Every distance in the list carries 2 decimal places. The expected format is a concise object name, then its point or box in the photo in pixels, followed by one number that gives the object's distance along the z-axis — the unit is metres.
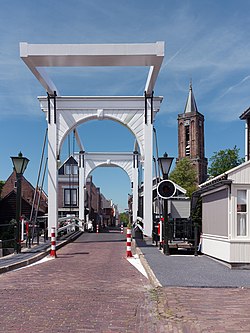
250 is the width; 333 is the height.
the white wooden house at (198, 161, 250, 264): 11.54
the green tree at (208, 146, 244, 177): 49.66
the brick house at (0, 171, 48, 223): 37.56
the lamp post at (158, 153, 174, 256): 15.15
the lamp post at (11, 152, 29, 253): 14.77
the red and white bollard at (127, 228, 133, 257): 14.75
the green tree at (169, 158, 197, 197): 62.09
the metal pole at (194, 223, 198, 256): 14.79
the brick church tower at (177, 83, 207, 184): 97.69
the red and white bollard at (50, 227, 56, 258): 14.66
